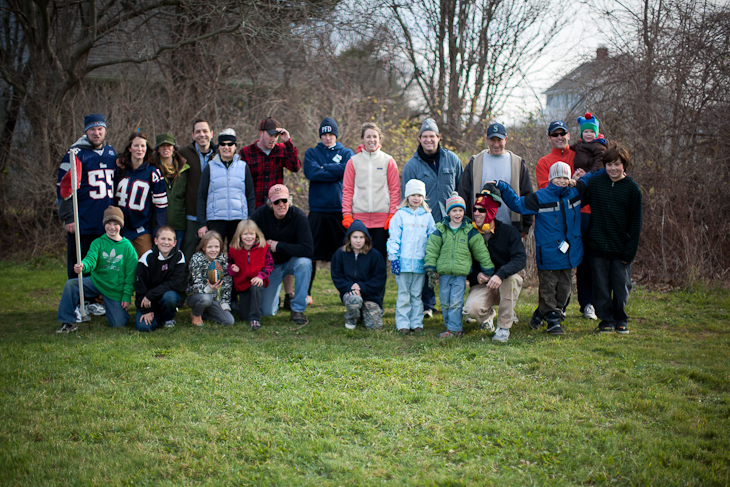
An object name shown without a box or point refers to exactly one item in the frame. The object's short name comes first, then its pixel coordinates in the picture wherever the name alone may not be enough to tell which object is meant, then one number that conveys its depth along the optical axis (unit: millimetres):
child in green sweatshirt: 6219
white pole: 6168
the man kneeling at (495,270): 5707
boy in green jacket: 5807
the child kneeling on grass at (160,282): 6120
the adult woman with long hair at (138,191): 6672
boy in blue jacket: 5852
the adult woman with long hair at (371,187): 6562
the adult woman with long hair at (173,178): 6891
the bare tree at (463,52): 16562
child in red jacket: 6426
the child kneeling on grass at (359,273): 6262
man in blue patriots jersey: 6562
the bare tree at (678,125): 8242
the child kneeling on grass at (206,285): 6301
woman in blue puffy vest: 6688
